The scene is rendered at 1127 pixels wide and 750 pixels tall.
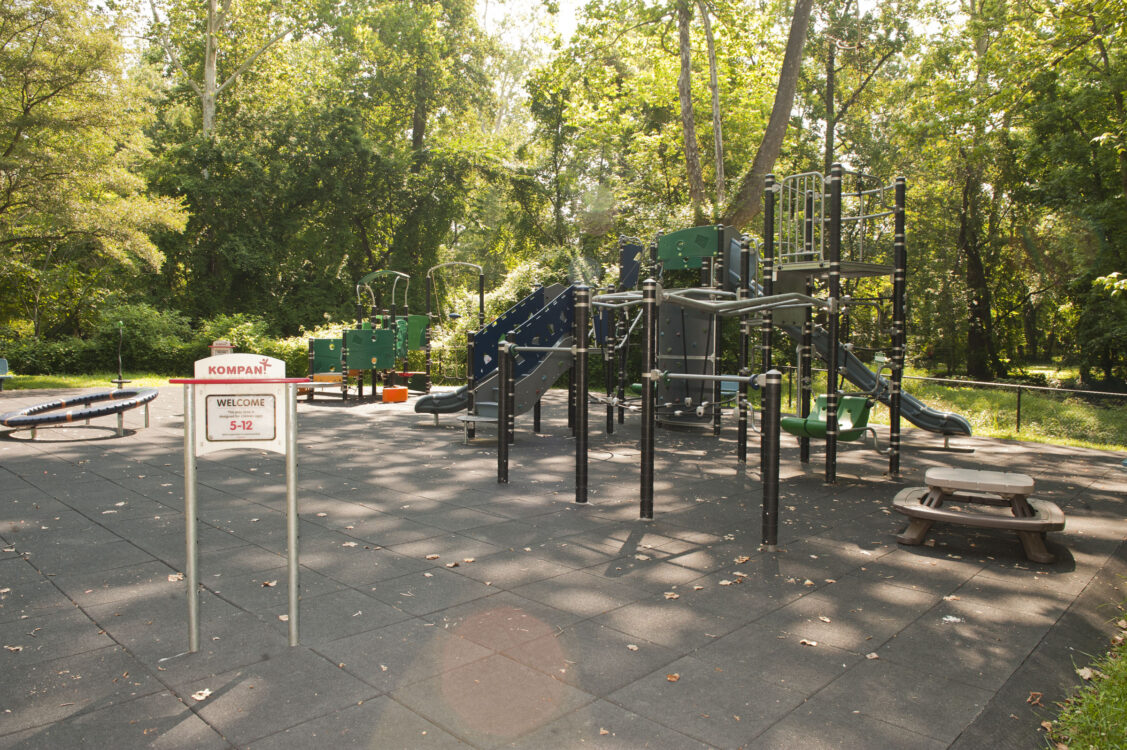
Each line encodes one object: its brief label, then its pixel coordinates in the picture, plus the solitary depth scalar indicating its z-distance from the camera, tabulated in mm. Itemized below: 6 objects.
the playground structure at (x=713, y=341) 6039
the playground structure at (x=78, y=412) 8461
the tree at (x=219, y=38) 28688
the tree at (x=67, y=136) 17016
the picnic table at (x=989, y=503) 4828
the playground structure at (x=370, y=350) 15273
